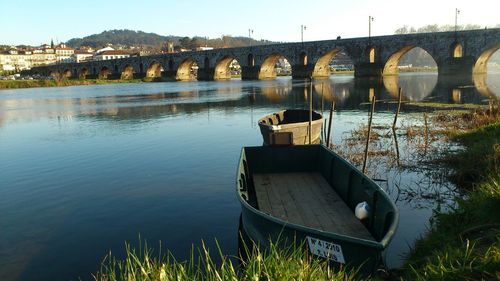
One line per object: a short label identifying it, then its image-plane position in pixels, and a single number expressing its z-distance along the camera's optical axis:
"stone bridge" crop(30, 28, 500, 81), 68.38
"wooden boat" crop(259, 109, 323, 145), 14.00
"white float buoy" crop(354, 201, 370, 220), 7.96
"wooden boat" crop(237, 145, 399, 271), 6.00
